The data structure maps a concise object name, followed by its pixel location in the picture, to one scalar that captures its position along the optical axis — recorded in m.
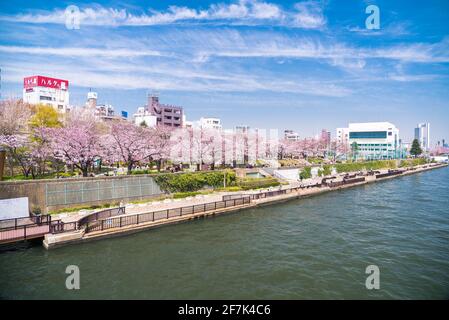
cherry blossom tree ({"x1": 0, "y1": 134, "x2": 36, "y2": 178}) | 30.84
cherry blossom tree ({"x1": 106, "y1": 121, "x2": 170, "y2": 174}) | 37.91
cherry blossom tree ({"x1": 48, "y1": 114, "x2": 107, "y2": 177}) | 32.88
